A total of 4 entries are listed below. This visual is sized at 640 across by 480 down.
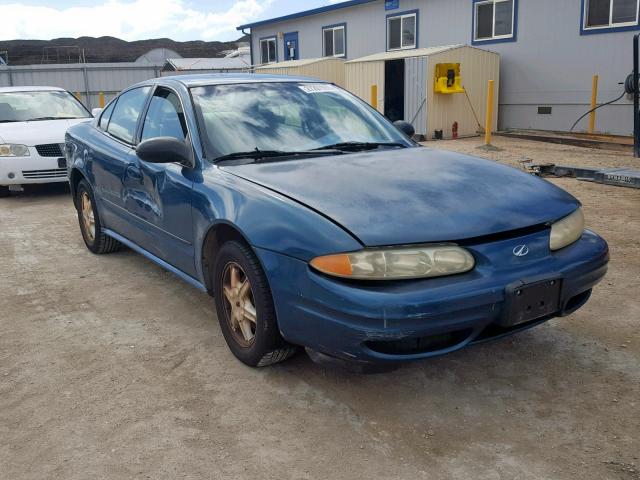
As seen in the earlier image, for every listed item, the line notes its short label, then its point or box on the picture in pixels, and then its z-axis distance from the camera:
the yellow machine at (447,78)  14.85
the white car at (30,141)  8.09
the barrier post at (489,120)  12.50
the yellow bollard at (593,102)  13.59
